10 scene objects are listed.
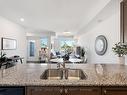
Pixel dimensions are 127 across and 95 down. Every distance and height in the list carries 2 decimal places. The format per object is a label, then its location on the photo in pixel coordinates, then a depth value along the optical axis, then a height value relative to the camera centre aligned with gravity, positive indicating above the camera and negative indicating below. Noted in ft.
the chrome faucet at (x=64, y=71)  4.39 -1.24
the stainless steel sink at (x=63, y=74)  4.43 -1.41
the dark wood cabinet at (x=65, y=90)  2.94 -1.50
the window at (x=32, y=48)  22.83 -0.30
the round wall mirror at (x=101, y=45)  10.12 +0.31
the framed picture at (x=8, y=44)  11.88 +0.45
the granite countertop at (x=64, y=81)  2.91 -1.18
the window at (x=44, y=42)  23.12 +1.36
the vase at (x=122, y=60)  5.80 -0.86
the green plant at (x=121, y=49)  5.61 -0.11
